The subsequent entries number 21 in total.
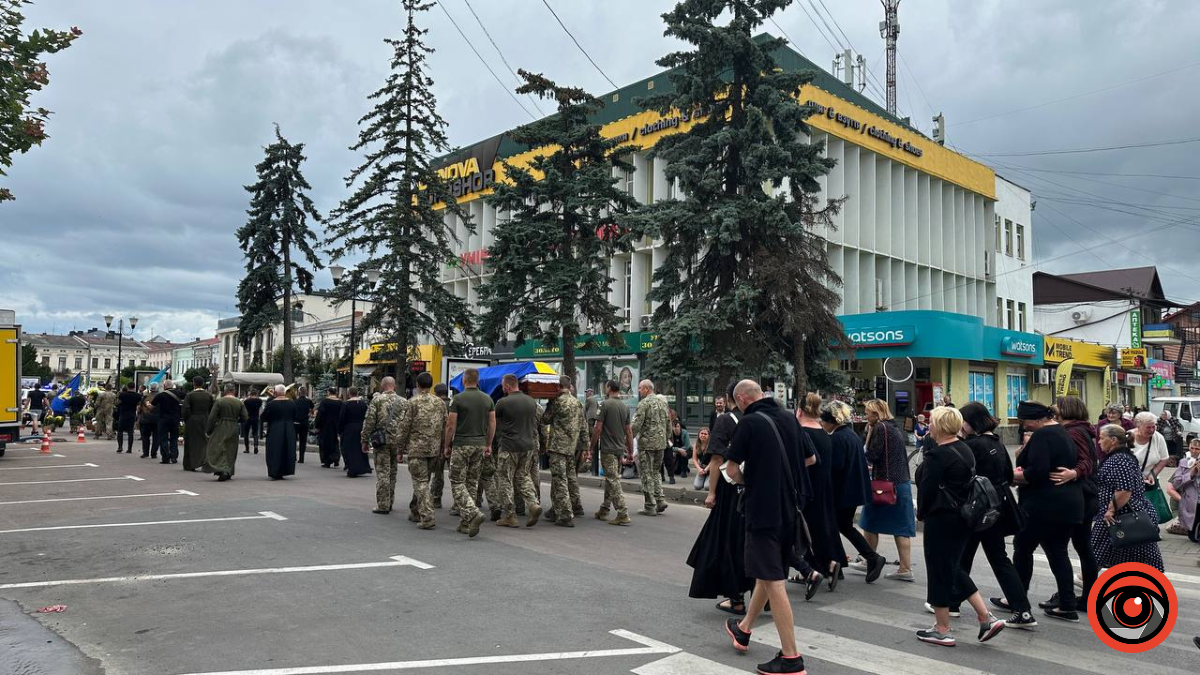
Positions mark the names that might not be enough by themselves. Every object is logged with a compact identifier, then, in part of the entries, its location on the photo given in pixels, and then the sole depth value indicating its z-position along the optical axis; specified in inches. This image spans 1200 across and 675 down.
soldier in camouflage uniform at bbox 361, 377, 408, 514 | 447.2
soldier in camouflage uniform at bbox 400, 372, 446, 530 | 410.0
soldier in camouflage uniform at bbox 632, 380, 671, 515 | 467.5
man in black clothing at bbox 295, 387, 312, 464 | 764.0
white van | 1095.0
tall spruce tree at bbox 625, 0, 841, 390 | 772.6
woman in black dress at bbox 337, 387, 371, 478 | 660.1
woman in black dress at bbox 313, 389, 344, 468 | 727.7
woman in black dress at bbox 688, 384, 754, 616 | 244.7
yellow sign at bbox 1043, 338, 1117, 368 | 1409.9
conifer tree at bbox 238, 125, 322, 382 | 1450.5
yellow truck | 775.1
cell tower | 1772.9
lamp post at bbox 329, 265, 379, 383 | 1063.0
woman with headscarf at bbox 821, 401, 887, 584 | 301.0
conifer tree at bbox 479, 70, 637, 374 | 898.1
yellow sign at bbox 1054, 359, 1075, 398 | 1192.2
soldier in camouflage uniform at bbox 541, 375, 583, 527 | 420.5
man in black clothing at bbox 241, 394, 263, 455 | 888.3
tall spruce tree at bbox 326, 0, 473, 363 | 1077.8
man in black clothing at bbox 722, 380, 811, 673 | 201.2
